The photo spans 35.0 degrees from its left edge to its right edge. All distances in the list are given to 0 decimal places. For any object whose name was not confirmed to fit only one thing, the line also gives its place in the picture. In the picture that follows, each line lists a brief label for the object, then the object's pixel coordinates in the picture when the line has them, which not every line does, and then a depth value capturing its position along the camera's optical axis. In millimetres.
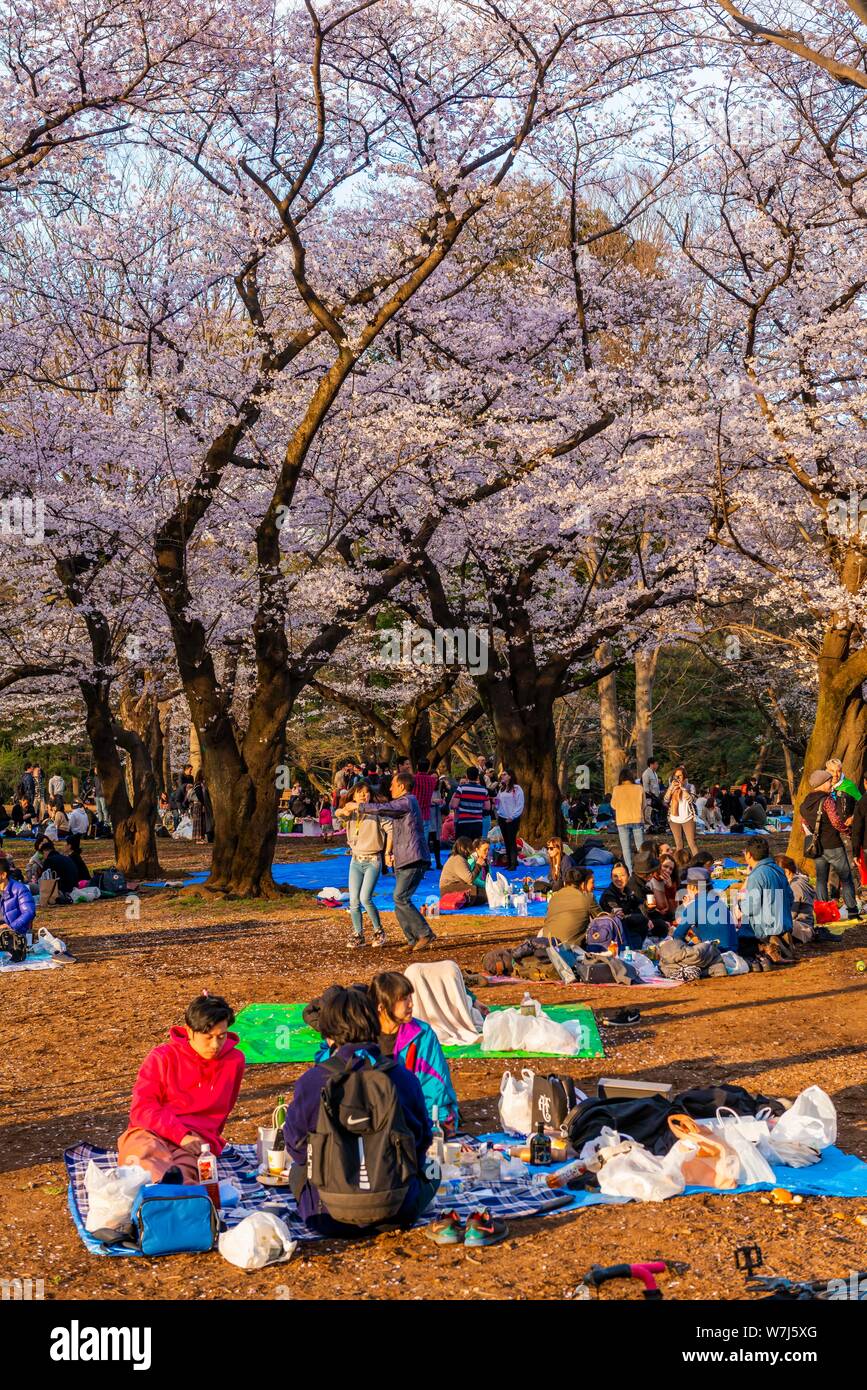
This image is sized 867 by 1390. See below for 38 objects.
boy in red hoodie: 6109
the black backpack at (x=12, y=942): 12664
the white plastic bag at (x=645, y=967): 11773
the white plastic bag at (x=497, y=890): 16203
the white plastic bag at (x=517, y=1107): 7203
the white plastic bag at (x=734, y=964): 12016
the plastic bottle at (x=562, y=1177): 6316
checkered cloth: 5906
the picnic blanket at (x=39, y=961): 12621
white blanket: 9328
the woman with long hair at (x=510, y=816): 20266
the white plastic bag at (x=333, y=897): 16766
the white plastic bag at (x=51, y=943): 13038
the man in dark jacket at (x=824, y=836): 14672
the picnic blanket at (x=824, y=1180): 6207
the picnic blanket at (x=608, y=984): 11484
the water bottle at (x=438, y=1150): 6461
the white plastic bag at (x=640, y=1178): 6148
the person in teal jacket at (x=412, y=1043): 6652
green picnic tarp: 9078
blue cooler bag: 5527
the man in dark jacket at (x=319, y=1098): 5742
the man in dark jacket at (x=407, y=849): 12688
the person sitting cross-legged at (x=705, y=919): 12328
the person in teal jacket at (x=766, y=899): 12281
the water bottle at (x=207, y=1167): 5902
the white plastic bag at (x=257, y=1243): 5355
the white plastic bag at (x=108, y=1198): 5680
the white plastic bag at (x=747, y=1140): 6359
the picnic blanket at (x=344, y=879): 16516
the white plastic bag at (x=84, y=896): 18297
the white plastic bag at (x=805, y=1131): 6625
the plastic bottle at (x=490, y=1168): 6438
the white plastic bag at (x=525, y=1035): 9078
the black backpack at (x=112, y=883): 18484
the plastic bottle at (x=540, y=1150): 6664
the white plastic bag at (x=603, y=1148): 6402
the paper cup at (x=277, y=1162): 6344
